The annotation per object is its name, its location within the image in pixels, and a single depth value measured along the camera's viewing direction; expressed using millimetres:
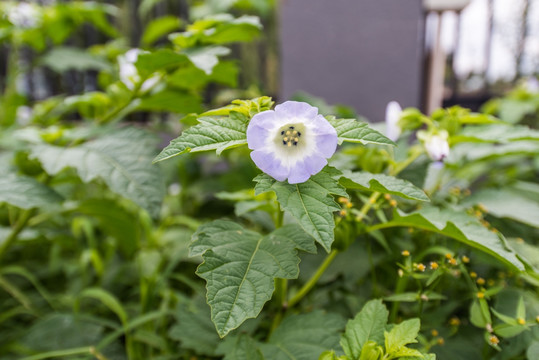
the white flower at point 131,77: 350
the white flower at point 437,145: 284
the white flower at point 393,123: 306
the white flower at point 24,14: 435
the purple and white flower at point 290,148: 229
